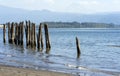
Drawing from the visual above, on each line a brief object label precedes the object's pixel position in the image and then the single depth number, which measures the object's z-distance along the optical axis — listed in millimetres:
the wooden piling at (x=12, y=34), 49250
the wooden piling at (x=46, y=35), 41250
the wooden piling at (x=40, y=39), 42031
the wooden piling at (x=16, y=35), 48250
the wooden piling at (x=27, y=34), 44381
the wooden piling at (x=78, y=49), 35778
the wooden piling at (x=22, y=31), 46694
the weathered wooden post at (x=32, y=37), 43531
